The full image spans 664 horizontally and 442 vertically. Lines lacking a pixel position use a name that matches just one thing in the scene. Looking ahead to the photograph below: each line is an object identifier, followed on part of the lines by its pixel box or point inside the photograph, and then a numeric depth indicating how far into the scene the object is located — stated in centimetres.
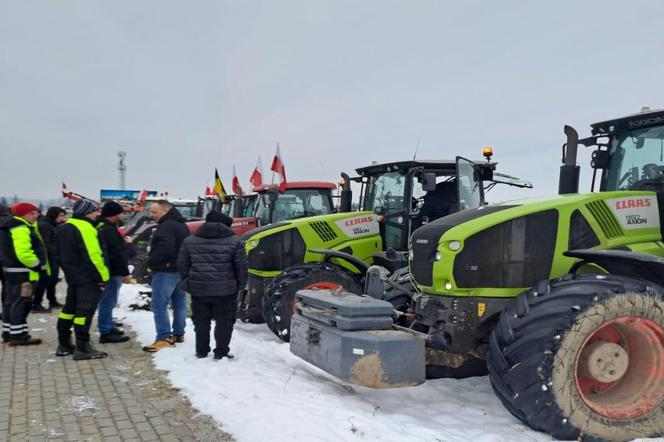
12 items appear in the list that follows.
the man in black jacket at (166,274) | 627
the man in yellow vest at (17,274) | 667
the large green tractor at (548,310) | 386
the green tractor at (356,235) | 707
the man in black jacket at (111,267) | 657
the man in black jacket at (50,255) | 872
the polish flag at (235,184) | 1683
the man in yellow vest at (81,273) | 595
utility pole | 3819
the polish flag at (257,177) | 1482
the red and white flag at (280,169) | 1059
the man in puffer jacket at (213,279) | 569
